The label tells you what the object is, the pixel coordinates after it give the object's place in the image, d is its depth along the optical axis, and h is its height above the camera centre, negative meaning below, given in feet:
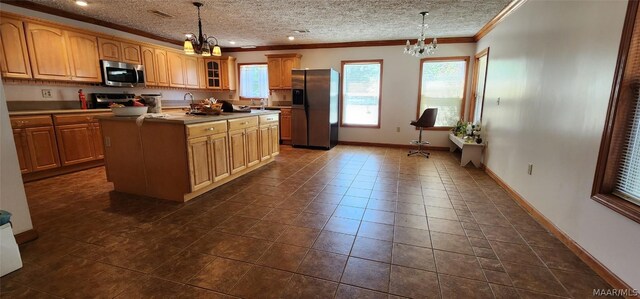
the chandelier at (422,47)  13.48 +2.87
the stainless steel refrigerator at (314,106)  19.47 -0.32
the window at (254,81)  23.30 +1.78
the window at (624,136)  5.53 -0.74
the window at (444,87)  19.19 +1.05
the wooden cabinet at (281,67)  21.63 +2.75
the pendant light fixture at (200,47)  10.88 +2.24
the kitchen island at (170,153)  9.46 -1.93
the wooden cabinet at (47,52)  12.27 +2.32
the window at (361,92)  20.88 +0.74
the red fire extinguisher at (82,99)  14.55 +0.13
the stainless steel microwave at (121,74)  15.07 +1.62
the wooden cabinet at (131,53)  15.99 +2.91
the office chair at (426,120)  17.43 -1.19
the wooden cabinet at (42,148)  11.86 -2.07
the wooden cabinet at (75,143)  12.87 -2.04
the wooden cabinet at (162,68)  18.19 +2.26
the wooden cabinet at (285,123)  21.63 -1.74
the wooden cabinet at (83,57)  13.70 +2.32
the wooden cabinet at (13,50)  11.36 +2.20
